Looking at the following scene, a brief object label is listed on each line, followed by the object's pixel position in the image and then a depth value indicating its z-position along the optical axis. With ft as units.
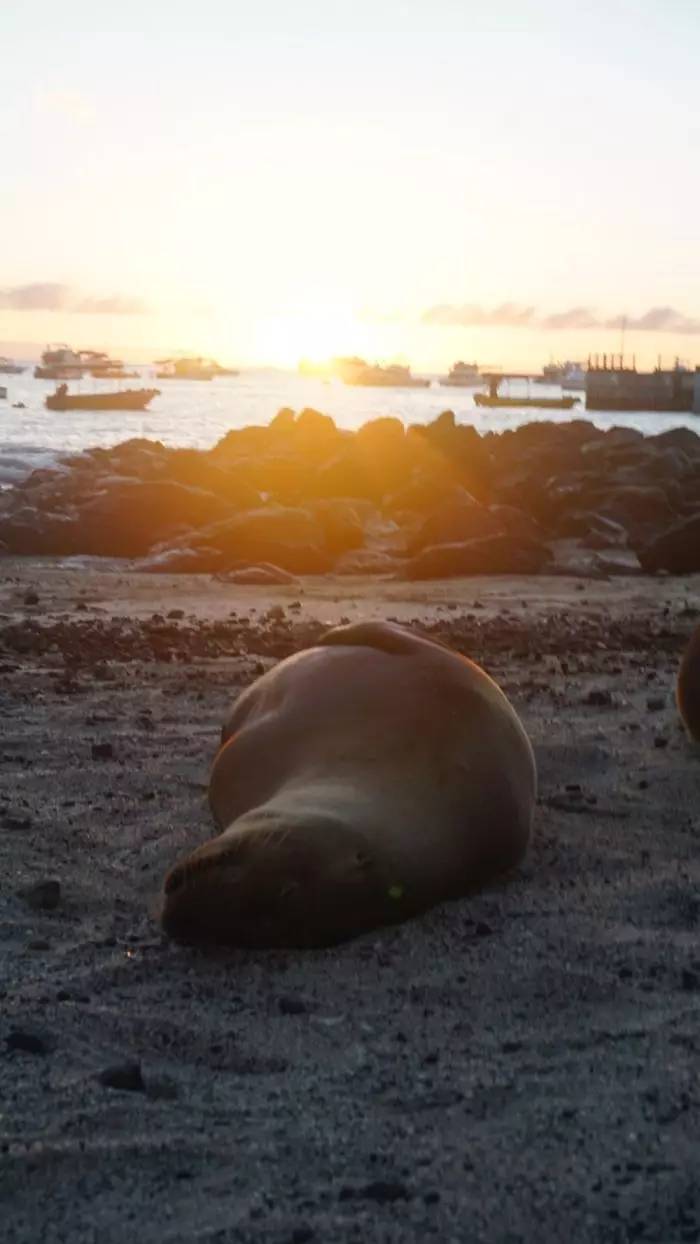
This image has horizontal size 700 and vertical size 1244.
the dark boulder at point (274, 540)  46.75
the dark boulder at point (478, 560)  44.98
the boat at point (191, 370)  550.77
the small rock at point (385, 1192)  8.56
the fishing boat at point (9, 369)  540.93
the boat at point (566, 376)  499.92
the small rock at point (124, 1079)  9.91
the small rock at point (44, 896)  13.56
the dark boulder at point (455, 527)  49.67
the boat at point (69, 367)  403.75
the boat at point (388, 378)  568.41
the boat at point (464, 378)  558.56
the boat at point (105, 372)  403.30
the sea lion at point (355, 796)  12.33
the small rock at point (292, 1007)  11.29
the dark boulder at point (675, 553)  46.44
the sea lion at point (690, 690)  20.70
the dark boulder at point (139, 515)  53.83
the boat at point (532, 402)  337.93
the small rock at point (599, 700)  22.95
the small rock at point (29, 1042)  10.44
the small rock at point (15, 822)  15.94
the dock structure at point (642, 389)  269.03
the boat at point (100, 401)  216.74
